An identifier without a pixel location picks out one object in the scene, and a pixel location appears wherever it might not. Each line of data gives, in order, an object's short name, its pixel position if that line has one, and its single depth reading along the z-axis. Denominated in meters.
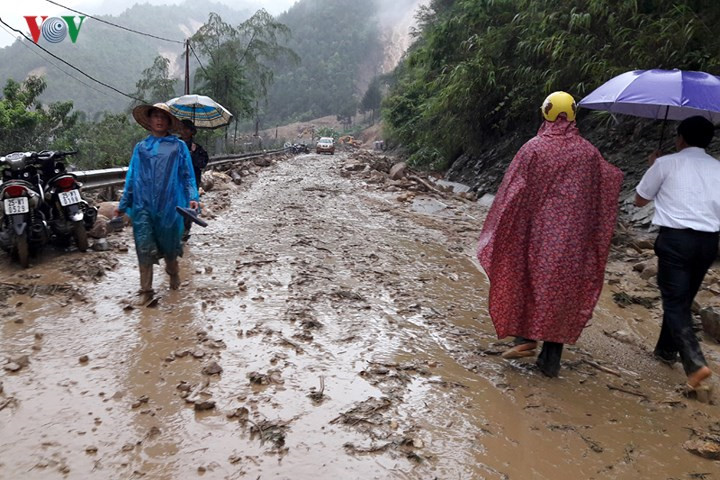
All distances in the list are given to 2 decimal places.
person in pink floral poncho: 3.08
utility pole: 21.93
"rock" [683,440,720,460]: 2.40
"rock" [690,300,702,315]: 4.50
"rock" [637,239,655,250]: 6.40
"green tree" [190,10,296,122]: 30.34
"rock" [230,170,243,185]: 14.41
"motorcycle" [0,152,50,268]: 4.80
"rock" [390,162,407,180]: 16.19
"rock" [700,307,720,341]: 4.00
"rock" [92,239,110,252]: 5.98
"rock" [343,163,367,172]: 20.05
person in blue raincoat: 4.25
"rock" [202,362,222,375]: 3.04
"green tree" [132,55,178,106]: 32.25
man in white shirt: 3.04
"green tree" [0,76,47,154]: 18.46
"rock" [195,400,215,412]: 2.61
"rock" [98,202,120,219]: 6.78
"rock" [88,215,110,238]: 6.16
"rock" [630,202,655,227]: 7.15
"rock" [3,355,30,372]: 2.98
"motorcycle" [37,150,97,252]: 5.41
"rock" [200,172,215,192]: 11.66
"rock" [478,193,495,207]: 11.86
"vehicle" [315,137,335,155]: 42.09
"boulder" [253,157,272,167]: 23.06
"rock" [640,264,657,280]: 5.54
